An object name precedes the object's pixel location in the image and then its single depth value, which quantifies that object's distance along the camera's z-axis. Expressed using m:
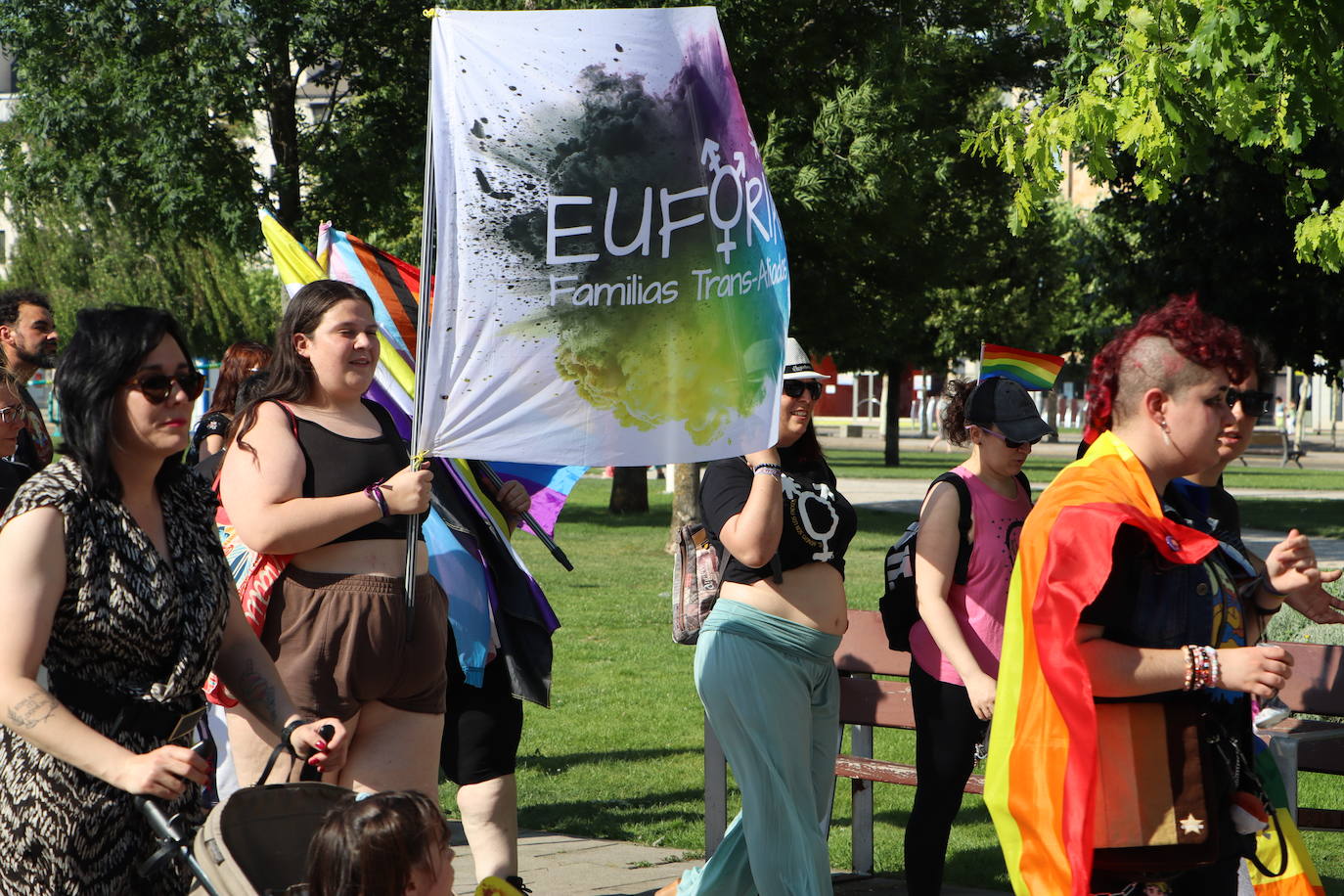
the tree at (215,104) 18.88
